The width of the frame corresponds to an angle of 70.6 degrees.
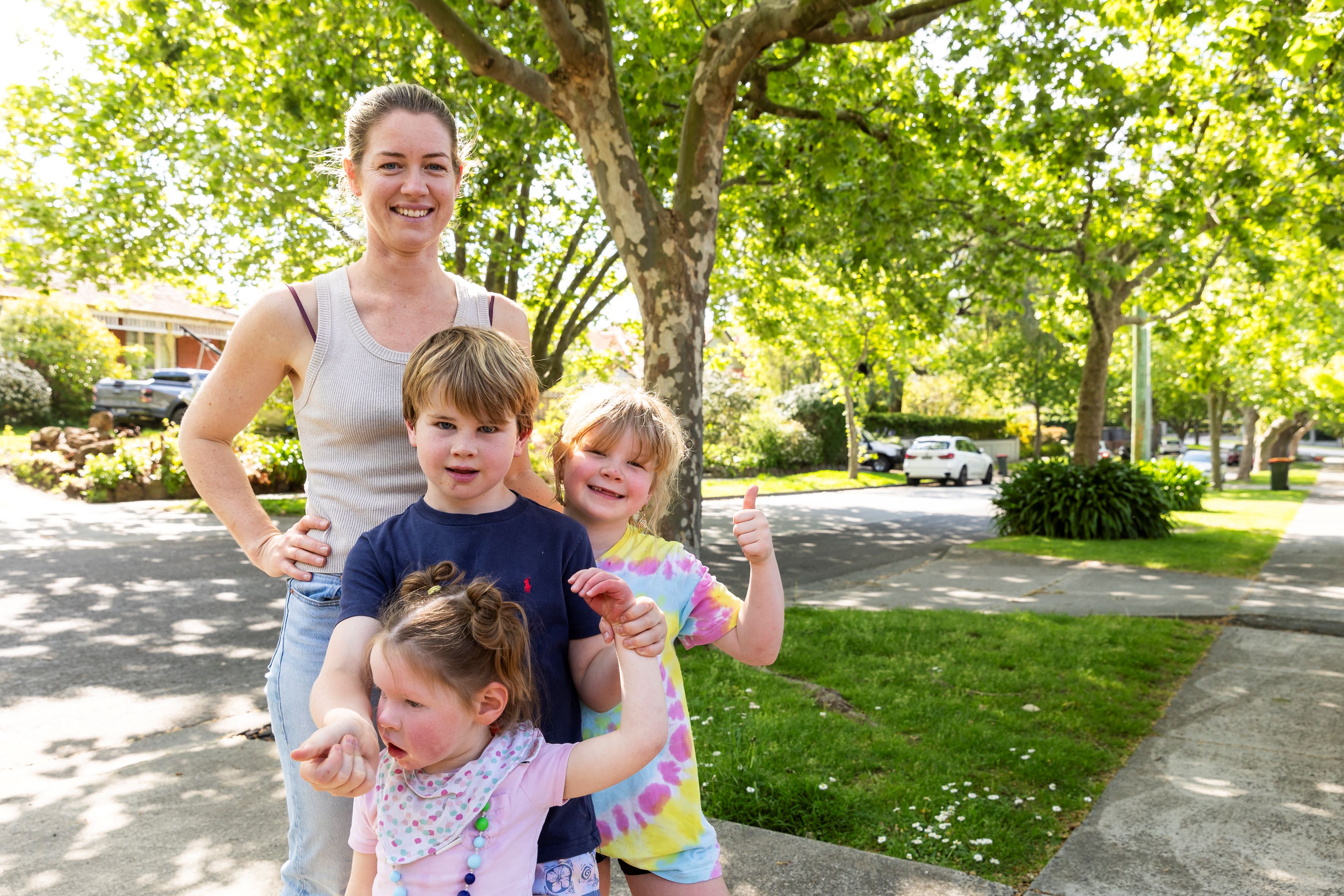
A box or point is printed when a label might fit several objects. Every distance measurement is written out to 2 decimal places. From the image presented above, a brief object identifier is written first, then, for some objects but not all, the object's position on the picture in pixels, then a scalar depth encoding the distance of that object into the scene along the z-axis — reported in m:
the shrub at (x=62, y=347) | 26.52
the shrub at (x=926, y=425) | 36.31
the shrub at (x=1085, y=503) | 13.39
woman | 1.96
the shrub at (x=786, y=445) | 28.94
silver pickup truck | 22.31
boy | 1.72
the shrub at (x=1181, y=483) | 18.02
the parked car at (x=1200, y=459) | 40.97
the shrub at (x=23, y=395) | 25.56
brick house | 32.28
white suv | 27.61
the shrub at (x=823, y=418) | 32.12
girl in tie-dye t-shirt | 1.96
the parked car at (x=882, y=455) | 31.78
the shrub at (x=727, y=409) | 28.27
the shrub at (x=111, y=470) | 15.55
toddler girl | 1.54
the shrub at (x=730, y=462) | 26.64
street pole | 18.39
